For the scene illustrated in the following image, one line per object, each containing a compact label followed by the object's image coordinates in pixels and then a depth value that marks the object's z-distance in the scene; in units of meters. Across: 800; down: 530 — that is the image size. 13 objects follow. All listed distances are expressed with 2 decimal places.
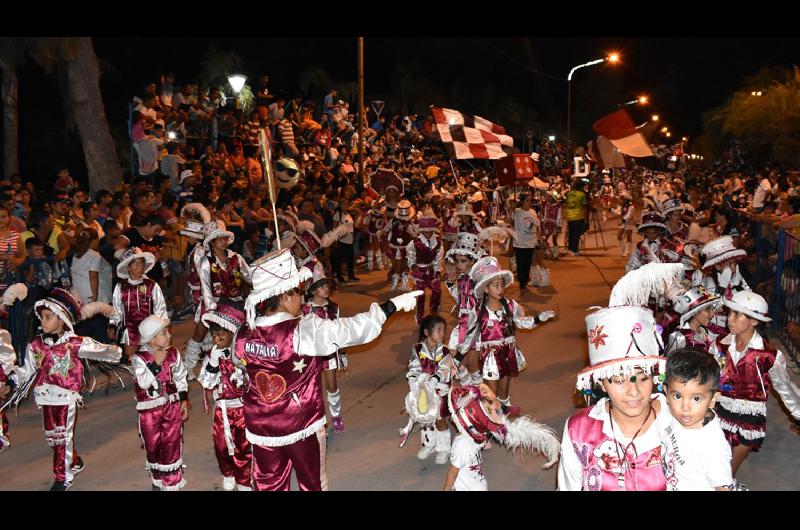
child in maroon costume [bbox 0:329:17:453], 6.27
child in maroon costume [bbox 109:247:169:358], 8.19
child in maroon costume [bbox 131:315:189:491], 5.92
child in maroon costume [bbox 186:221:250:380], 9.16
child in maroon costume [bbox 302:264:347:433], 7.55
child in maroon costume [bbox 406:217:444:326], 11.25
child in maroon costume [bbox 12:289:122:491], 6.22
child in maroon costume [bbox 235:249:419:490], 4.89
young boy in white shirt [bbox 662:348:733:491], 3.46
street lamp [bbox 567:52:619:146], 26.35
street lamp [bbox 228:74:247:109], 16.60
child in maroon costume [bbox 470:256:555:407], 7.26
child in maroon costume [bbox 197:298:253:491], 5.99
